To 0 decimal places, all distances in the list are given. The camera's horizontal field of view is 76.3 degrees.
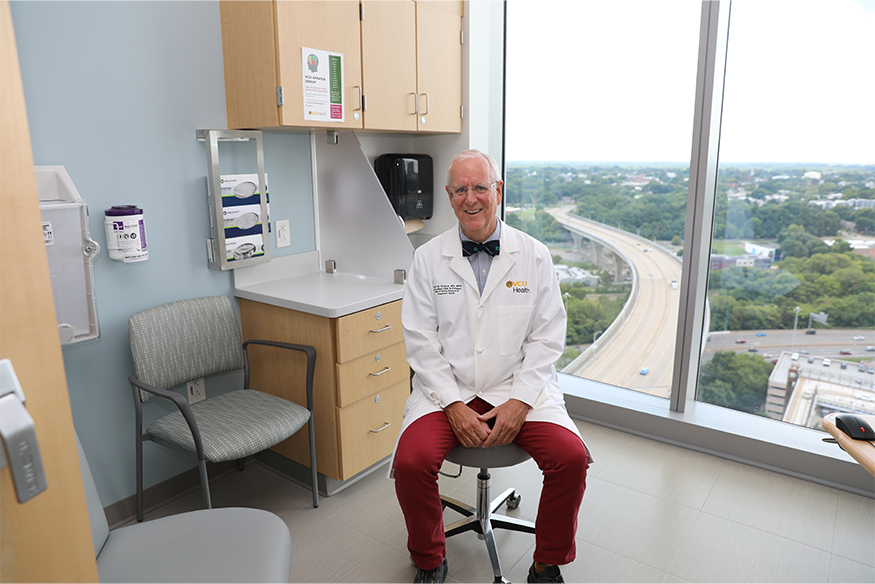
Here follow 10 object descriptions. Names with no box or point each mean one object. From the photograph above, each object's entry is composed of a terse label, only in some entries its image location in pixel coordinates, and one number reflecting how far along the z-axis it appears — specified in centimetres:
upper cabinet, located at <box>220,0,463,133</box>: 215
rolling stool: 176
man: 174
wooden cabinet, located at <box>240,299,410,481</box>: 226
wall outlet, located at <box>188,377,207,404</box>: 240
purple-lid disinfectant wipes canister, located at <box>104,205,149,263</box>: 200
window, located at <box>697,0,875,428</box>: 236
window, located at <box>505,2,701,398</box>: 276
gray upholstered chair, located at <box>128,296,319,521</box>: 193
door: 66
